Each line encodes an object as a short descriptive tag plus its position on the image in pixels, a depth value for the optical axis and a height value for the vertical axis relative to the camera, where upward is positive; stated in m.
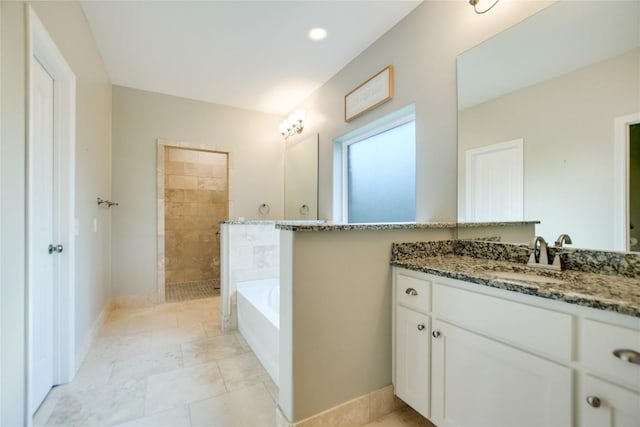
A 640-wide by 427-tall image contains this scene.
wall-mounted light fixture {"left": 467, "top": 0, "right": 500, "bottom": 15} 1.50 +1.24
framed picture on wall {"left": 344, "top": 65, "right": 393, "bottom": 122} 2.17 +1.10
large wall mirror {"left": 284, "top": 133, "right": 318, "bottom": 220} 3.29 +0.47
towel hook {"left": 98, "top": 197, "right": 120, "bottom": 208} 2.50 +0.10
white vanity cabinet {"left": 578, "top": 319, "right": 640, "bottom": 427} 0.71 -0.47
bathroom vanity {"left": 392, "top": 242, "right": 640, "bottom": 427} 0.75 -0.46
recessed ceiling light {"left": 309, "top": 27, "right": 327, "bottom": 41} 2.20 +1.56
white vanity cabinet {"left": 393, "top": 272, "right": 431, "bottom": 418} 1.25 -0.64
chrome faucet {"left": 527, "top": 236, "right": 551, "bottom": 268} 1.26 -0.19
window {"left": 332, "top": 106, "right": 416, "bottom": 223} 2.22 +0.42
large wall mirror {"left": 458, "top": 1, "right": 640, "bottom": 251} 1.06 +0.44
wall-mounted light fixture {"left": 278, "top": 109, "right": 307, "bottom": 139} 3.39 +1.24
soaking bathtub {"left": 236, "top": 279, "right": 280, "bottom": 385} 1.71 -0.80
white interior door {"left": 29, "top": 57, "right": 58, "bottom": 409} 1.42 -0.12
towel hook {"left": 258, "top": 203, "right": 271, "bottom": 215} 3.88 +0.06
